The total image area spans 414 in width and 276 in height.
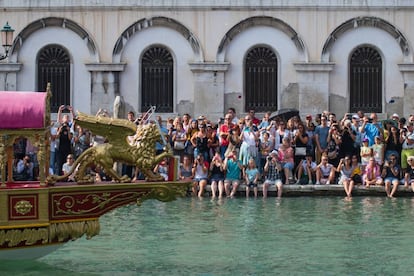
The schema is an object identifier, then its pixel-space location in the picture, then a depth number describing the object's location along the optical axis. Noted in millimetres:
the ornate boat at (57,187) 16094
